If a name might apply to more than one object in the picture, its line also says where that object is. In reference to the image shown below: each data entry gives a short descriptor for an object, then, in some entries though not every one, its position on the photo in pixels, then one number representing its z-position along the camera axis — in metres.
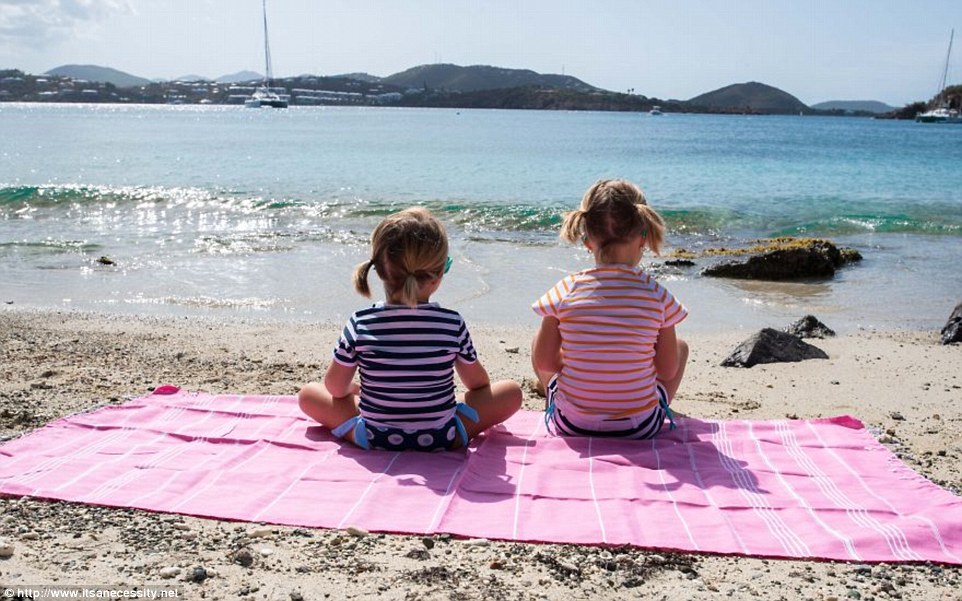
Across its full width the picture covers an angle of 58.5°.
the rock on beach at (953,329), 6.87
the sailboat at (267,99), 110.66
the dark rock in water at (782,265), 10.22
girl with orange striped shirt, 3.88
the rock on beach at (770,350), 6.02
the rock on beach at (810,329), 7.03
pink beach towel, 3.10
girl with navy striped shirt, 3.72
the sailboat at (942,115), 88.62
